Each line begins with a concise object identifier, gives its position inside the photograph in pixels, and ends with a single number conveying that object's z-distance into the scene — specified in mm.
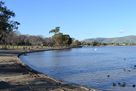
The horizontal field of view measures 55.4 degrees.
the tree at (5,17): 23035
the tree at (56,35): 76069
